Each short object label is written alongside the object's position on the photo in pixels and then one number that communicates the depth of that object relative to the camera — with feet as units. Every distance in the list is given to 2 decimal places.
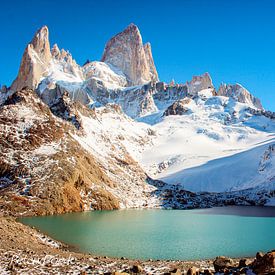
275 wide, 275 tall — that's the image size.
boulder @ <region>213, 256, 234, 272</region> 97.30
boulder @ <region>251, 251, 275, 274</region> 81.20
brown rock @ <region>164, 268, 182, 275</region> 86.17
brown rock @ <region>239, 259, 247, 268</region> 93.94
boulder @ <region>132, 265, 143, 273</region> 101.53
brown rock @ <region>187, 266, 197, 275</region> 91.97
